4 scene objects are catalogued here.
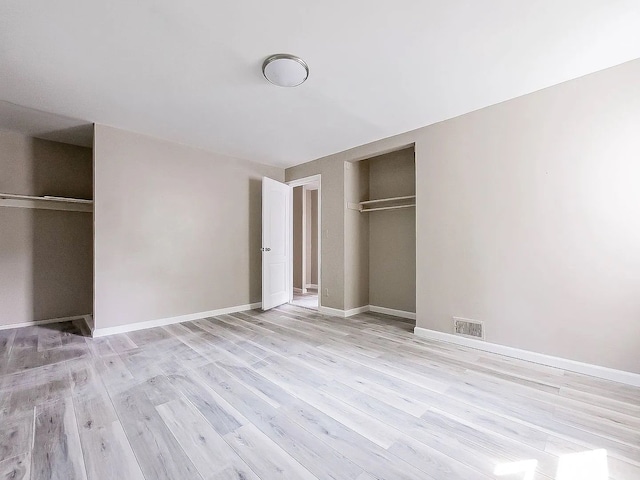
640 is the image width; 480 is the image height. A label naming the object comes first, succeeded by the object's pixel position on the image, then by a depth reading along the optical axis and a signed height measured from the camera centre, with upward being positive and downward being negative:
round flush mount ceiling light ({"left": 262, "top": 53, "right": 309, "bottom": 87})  2.10 +1.36
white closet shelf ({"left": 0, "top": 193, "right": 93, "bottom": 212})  3.57 +0.59
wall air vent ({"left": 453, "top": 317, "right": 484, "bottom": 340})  2.89 -0.92
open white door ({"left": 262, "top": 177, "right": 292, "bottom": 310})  4.45 +0.00
